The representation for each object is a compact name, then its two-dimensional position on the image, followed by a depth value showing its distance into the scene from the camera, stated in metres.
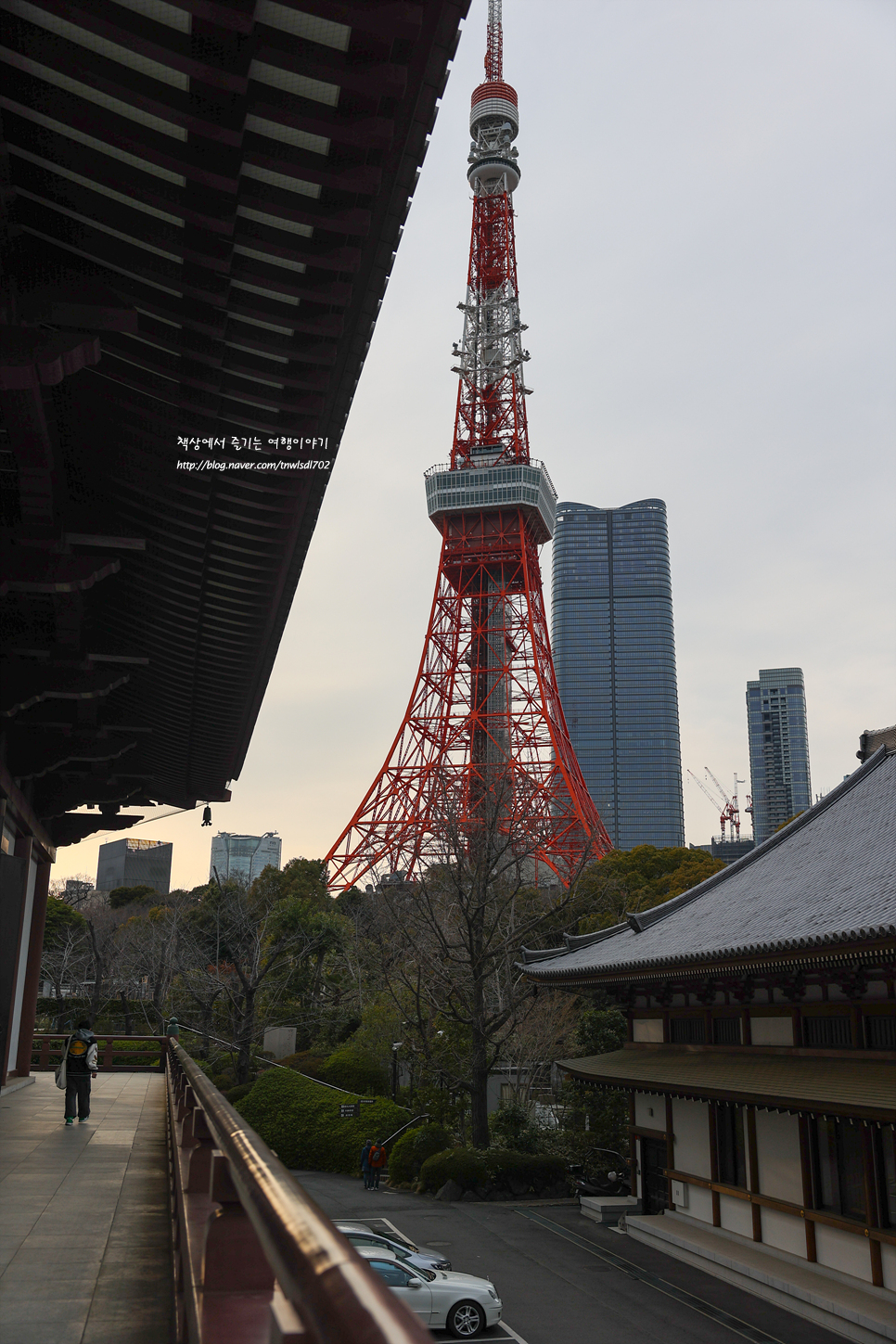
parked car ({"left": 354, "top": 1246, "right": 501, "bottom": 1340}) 11.14
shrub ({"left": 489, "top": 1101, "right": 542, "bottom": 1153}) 20.81
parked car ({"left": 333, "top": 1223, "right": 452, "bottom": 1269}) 11.77
